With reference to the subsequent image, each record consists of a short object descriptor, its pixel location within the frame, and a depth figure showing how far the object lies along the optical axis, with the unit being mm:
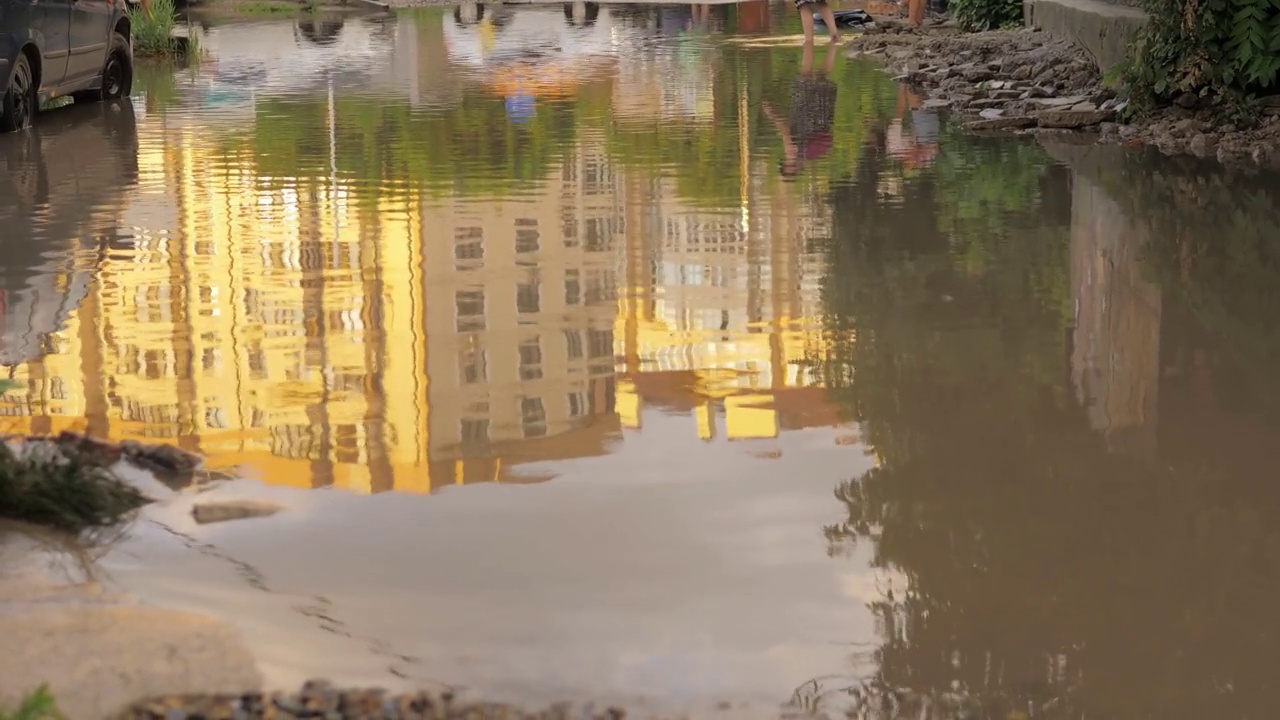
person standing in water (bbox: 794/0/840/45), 27016
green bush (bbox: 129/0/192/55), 26922
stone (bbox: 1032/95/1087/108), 15719
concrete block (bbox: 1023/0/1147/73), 15977
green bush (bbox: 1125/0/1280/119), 13578
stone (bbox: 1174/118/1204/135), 13742
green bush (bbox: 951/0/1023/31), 26625
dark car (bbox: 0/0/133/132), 16031
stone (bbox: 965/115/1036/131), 15320
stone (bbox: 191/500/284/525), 5488
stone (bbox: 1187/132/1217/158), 13133
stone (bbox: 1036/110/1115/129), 15047
